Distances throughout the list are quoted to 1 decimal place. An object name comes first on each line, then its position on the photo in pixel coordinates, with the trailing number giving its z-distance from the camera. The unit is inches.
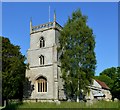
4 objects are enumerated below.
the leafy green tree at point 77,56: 1092.4
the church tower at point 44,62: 1245.1
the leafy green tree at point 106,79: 2574.1
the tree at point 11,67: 1061.1
